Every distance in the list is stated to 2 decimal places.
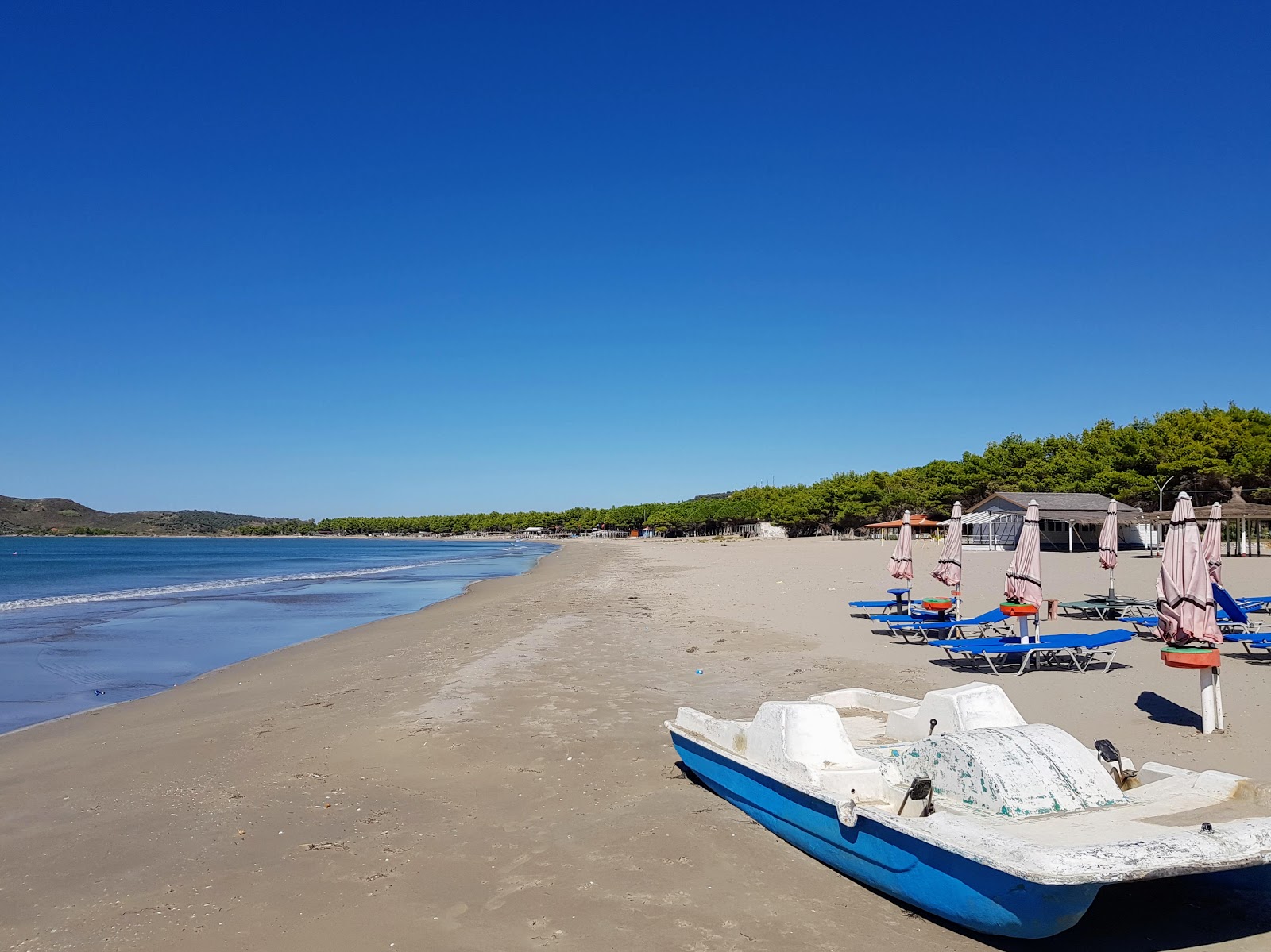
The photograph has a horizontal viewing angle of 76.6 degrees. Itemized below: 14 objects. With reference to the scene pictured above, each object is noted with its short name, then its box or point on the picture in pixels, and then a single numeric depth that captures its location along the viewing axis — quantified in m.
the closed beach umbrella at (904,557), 16.02
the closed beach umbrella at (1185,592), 7.30
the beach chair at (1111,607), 15.27
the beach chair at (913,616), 13.81
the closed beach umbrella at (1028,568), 11.23
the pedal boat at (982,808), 3.61
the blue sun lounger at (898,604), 15.37
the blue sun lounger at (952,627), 13.40
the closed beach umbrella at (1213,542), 11.85
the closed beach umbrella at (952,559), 14.20
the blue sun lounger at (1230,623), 8.90
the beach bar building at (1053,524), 41.39
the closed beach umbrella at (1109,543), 16.25
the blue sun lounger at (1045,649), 10.63
